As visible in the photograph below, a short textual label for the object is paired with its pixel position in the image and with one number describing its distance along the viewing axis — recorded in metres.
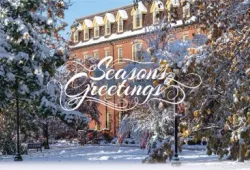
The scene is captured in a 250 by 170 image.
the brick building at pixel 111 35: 53.59
